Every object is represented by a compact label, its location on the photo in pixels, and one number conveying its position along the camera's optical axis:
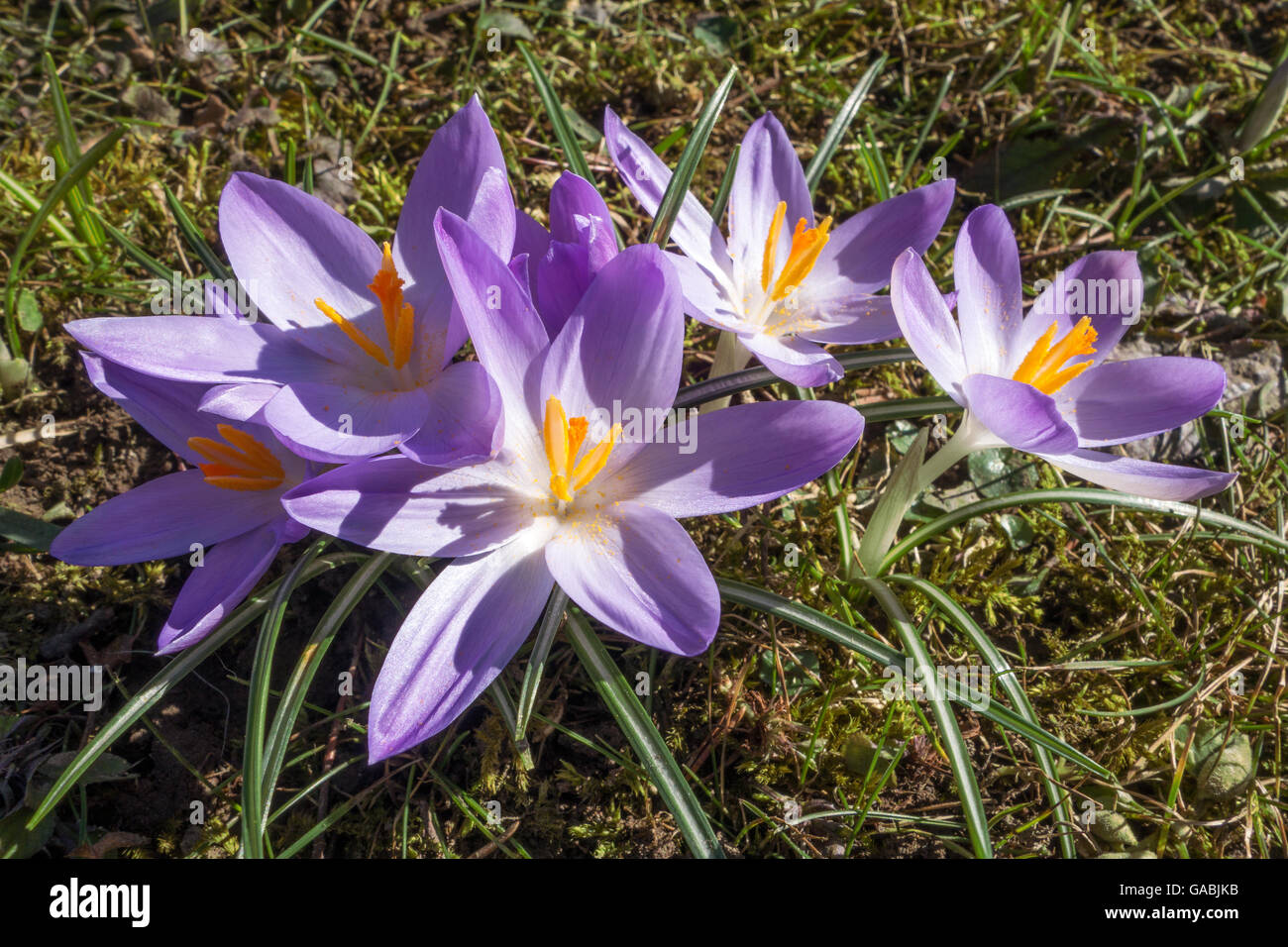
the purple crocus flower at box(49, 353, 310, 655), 0.23
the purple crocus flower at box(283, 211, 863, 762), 0.22
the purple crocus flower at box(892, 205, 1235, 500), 0.23
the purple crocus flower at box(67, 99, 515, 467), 0.22
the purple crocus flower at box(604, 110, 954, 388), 0.25
